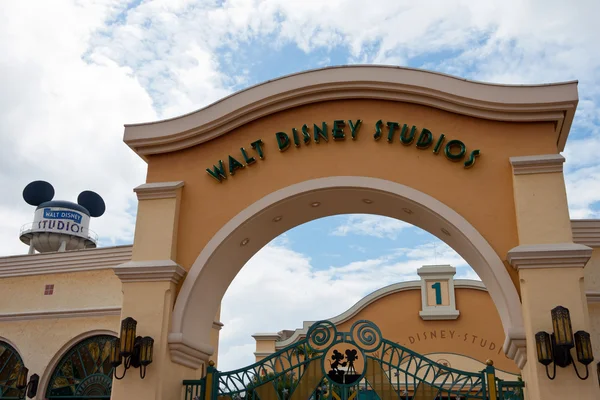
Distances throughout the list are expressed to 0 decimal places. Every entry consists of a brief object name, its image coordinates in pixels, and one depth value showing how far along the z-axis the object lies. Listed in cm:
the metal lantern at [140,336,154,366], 841
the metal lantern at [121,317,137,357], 845
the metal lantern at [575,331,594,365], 719
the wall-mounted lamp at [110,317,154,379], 845
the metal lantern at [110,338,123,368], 847
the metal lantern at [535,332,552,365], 726
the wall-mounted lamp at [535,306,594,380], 722
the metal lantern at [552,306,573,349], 722
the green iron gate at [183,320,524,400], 842
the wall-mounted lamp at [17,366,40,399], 1246
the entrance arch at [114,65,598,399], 819
